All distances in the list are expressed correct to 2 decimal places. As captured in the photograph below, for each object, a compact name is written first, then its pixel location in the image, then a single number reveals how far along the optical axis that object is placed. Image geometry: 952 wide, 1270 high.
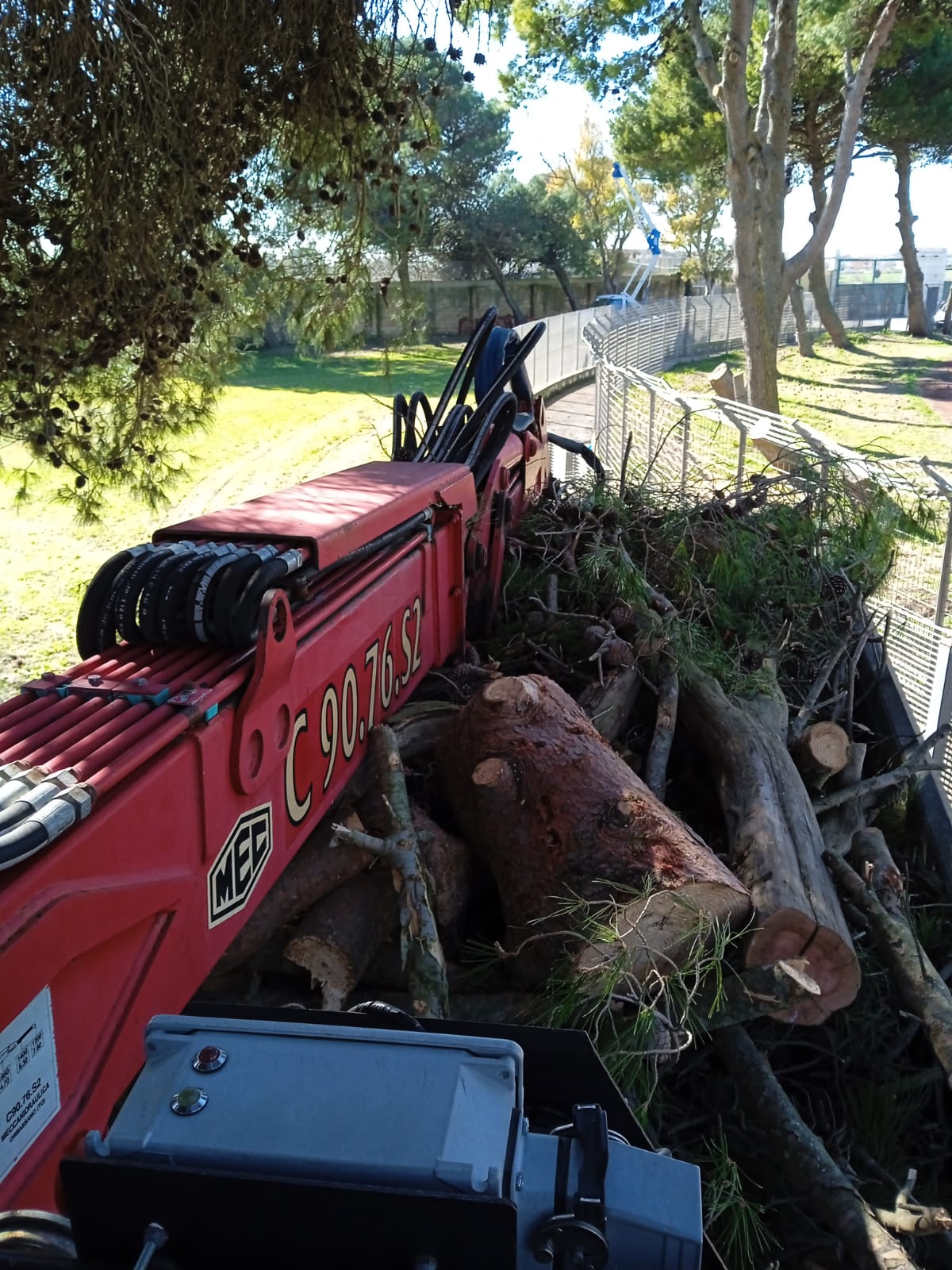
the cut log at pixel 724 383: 18.66
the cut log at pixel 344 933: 3.02
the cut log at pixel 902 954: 3.24
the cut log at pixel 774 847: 3.01
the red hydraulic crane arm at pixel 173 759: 1.66
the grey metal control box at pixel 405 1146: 1.30
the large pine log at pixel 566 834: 2.89
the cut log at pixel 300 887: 2.97
